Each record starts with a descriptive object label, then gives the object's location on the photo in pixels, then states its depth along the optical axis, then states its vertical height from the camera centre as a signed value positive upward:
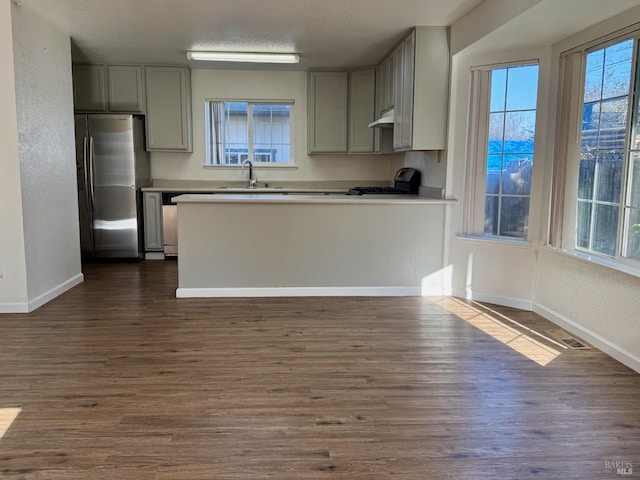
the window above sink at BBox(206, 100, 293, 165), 6.71 +0.55
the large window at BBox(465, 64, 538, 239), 4.06 +0.22
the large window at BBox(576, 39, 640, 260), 3.07 +0.13
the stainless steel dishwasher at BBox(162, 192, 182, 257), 6.19 -0.63
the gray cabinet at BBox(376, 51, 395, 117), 5.35 +1.02
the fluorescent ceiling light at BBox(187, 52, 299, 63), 5.34 +1.26
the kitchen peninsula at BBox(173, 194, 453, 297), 4.41 -0.63
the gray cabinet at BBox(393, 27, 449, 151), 4.41 +0.79
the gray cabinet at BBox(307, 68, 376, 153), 6.25 +0.80
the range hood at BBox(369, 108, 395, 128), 5.27 +0.59
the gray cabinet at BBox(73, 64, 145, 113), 6.03 +1.04
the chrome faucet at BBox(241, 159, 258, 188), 6.64 +0.00
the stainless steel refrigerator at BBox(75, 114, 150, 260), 5.82 -0.13
